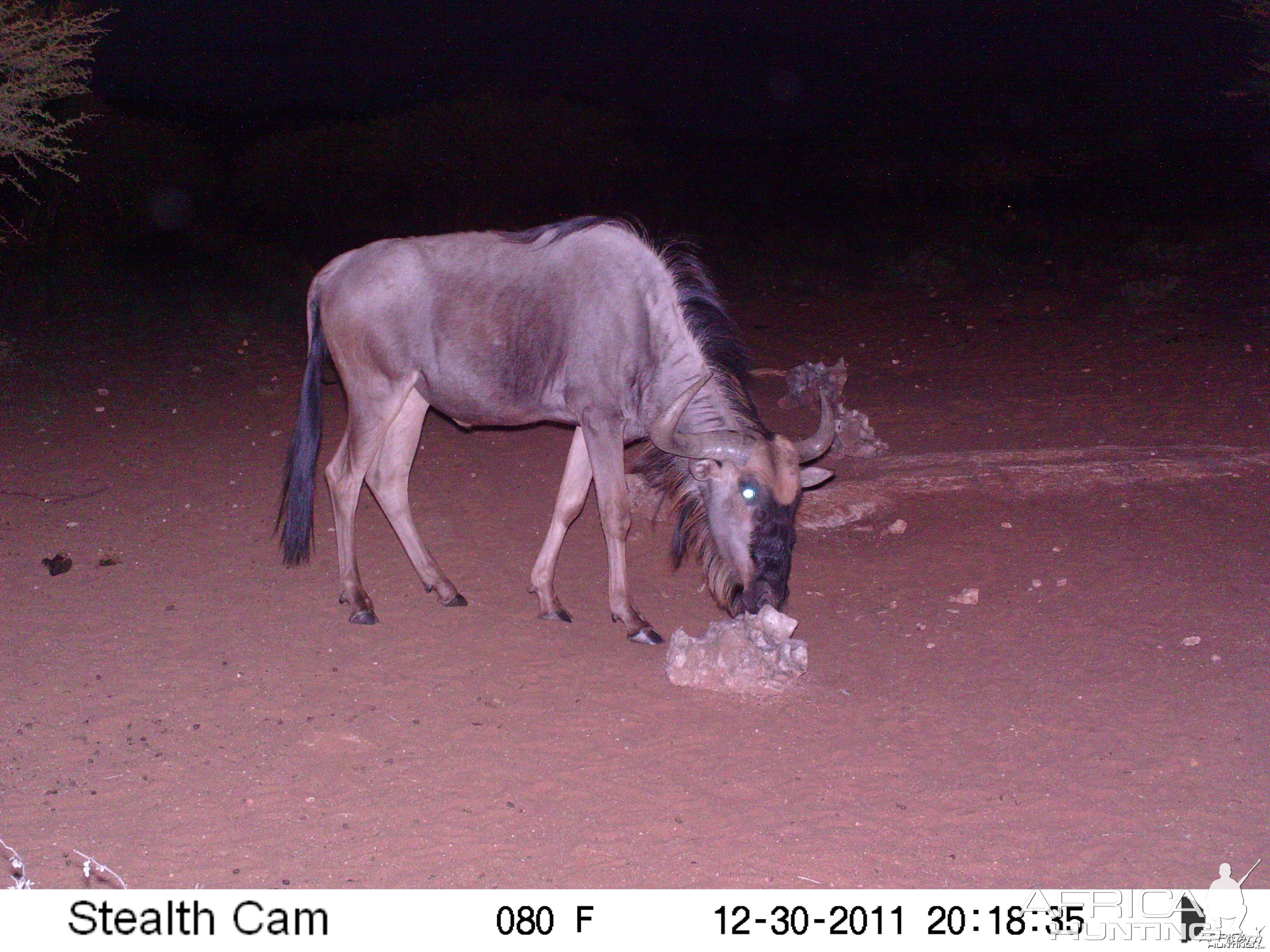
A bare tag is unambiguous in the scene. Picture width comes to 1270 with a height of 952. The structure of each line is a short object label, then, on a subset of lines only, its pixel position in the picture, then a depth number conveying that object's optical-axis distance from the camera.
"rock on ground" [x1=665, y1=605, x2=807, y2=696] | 4.68
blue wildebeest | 5.05
